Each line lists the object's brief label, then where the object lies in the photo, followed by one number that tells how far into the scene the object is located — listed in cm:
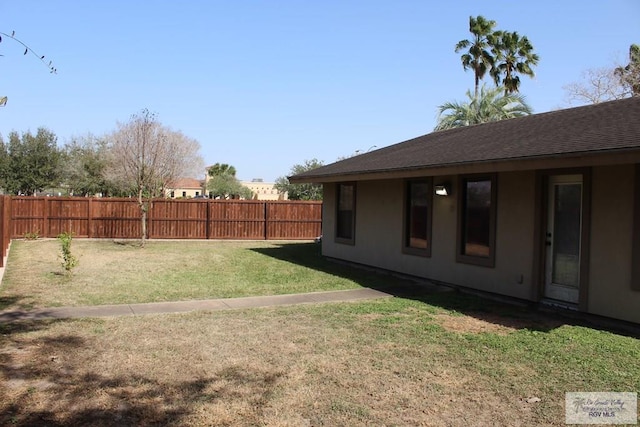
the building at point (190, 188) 9126
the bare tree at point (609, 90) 2905
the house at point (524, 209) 694
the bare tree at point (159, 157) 3544
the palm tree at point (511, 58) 2891
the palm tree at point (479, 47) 2972
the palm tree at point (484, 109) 2386
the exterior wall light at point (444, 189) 1010
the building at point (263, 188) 11864
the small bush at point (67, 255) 1091
